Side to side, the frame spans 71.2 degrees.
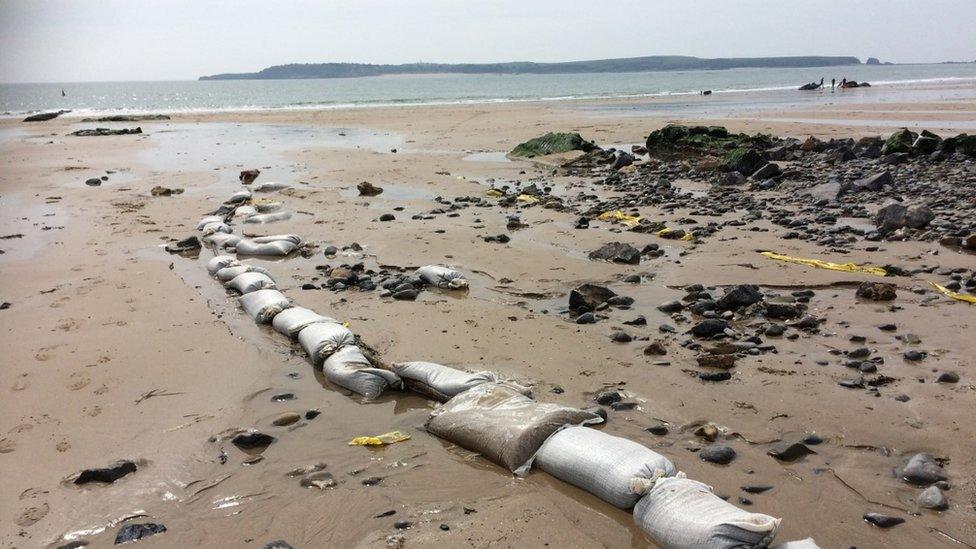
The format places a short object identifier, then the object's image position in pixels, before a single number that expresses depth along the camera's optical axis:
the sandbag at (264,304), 6.09
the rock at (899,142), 13.02
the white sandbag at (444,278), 6.85
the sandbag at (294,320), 5.63
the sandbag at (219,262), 7.62
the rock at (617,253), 7.44
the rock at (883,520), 3.11
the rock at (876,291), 5.83
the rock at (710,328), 5.35
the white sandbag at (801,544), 2.74
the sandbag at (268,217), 10.32
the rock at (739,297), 5.83
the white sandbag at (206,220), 9.75
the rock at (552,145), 16.34
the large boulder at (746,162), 12.16
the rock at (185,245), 8.78
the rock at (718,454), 3.68
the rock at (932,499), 3.18
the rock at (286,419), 4.32
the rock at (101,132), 26.95
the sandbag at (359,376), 4.70
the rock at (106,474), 3.67
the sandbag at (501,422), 3.70
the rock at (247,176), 14.12
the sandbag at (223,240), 8.87
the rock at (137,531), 3.20
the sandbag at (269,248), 8.41
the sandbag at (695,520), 2.75
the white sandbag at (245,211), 10.63
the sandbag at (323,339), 5.12
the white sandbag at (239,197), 11.56
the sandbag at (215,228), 9.35
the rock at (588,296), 6.07
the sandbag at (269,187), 12.80
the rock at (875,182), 10.12
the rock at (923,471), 3.39
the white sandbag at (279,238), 8.62
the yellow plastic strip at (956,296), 5.65
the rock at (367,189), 12.30
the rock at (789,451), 3.69
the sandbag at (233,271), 7.28
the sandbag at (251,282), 6.76
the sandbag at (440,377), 4.46
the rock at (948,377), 4.36
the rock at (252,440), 4.03
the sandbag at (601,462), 3.29
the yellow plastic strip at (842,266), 6.53
